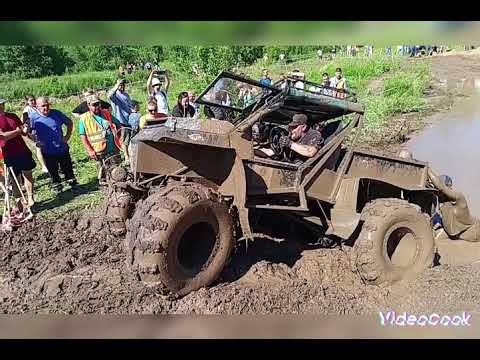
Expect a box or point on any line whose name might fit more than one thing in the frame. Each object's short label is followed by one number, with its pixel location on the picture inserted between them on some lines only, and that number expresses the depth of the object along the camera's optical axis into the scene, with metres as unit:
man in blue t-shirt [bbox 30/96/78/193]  5.34
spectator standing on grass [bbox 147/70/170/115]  4.73
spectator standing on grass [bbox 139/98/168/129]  4.72
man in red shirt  5.66
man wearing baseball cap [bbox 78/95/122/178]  5.77
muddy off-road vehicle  3.96
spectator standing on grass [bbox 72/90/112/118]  5.33
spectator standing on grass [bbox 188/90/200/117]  4.90
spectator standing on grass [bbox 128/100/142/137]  5.15
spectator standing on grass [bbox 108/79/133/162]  4.94
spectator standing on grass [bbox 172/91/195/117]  4.93
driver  4.68
